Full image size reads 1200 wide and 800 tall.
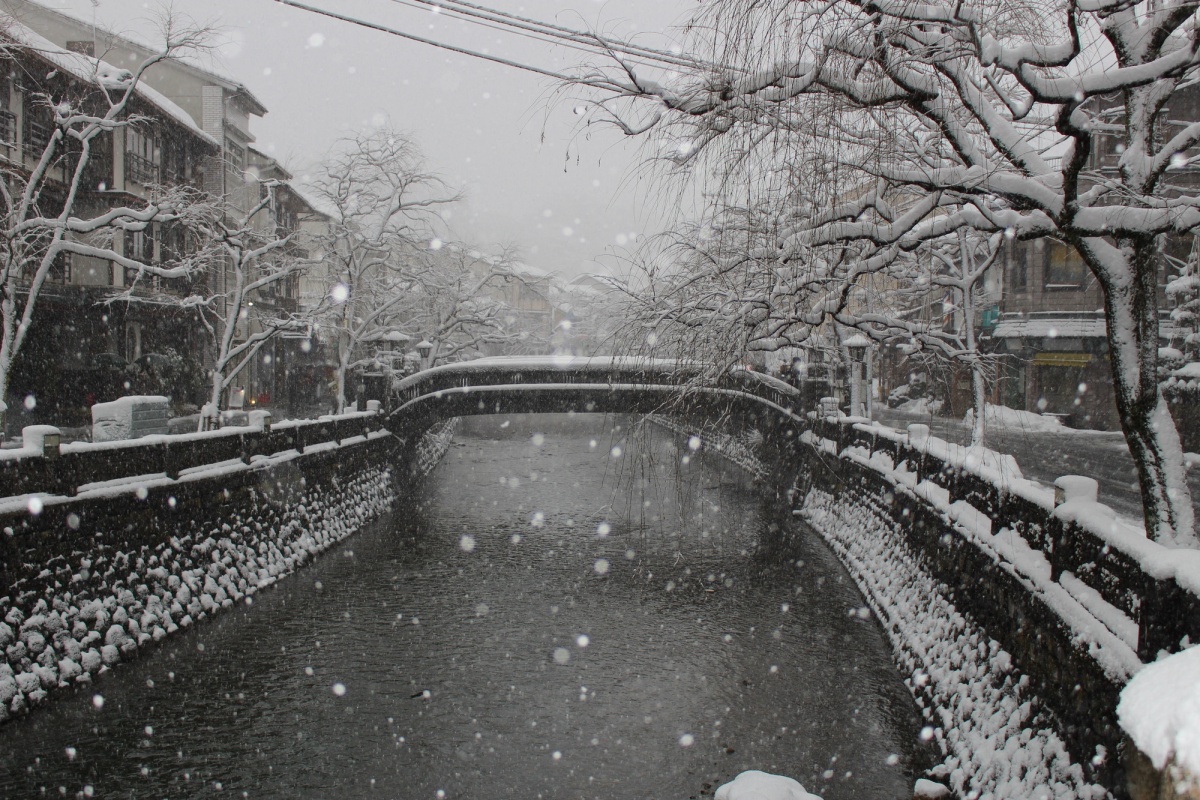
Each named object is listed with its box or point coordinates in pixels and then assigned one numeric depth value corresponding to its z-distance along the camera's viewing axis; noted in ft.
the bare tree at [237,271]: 56.65
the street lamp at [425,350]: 85.40
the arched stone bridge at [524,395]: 65.98
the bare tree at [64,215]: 43.27
